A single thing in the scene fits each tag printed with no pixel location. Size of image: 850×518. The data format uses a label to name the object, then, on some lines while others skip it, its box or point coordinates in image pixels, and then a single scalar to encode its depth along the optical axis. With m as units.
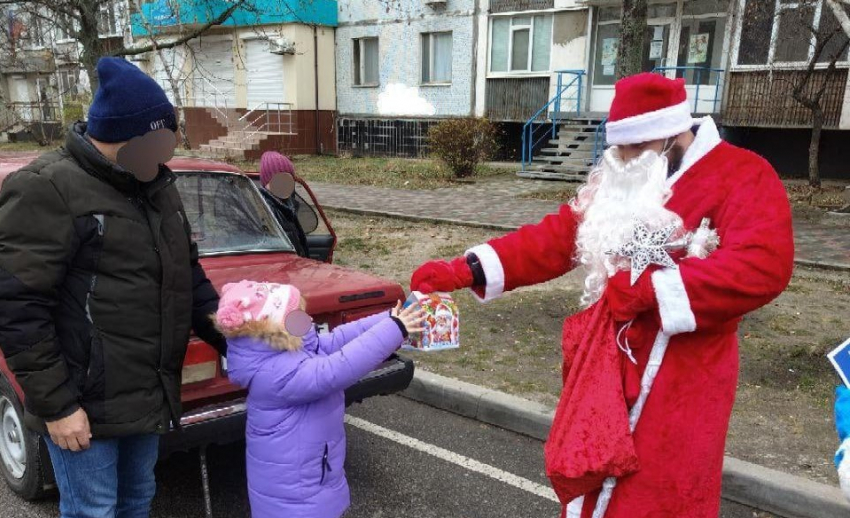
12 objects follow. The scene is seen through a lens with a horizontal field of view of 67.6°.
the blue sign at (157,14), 14.91
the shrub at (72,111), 25.78
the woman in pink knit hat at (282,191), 4.46
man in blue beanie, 1.83
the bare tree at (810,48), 12.34
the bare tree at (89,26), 7.19
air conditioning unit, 20.45
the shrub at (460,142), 14.74
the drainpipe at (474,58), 18.67
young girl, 2.15
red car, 2.93
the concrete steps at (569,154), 14.96
